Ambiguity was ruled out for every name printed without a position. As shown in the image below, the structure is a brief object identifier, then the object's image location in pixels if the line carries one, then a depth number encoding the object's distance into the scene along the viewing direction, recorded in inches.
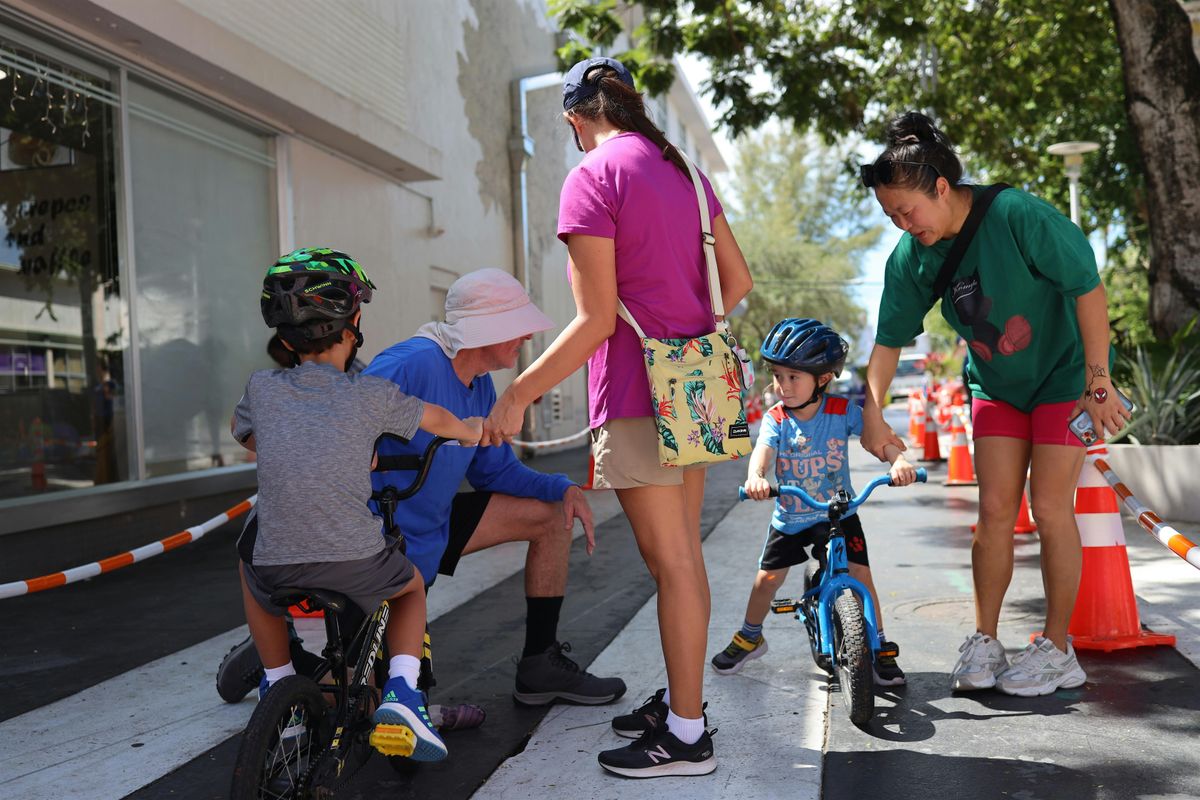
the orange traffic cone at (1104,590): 183.5
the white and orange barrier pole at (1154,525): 131.2
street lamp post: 633.0
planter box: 316.2
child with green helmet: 114.3
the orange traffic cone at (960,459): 455.5
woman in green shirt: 150.8
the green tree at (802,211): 2005.4
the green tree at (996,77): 375.9
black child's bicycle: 101.8
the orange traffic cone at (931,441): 585.9
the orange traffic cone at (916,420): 709.9
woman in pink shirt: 129.0
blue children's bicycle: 145.9
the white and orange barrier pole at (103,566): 173.6
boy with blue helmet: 169.9
